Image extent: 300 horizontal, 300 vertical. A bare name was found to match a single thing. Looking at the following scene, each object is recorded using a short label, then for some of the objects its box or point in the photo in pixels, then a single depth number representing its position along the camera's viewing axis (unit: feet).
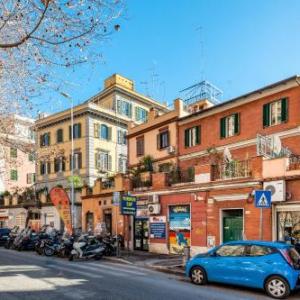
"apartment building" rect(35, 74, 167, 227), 101.34
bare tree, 18.30
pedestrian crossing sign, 31.41
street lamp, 78.08
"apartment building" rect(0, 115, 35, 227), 31.68
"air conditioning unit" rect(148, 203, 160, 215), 55.75
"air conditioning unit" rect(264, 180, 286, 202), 39.72
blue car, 25.99
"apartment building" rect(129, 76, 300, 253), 41.07
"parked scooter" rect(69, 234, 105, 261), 47.08
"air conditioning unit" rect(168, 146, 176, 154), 67.38
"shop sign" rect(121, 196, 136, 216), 50.58
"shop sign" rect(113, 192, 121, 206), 50.53
